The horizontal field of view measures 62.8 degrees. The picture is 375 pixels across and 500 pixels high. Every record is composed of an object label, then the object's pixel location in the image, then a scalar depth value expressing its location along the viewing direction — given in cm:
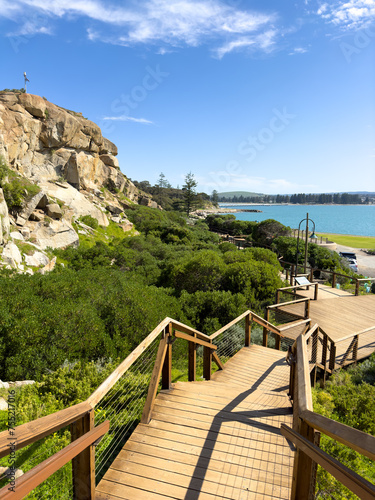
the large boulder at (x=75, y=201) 2420
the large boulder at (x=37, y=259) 1384
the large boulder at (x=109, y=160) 3447
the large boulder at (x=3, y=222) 1280
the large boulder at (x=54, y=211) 1937
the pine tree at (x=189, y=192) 6359
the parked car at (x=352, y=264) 2809
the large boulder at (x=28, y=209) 1682
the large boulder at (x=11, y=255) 1229
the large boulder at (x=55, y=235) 1754
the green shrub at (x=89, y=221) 2450
